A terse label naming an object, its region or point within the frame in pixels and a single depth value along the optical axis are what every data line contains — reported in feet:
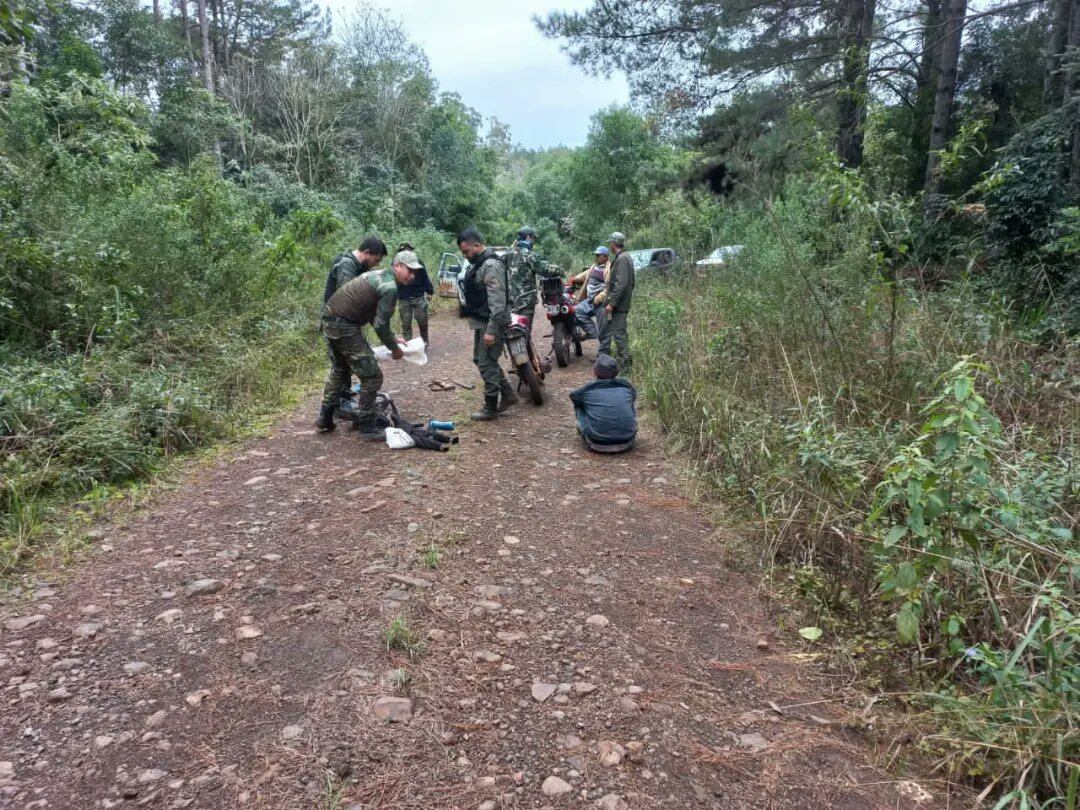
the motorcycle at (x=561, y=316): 27.73
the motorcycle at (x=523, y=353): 21.28
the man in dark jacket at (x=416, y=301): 30.07
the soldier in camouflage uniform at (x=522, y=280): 23.63
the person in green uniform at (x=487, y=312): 19.31
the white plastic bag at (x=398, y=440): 17.61
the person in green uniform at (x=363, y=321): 16.84
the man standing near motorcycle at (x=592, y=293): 27.53
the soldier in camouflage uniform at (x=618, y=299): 23.29
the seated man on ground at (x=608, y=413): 17.81
